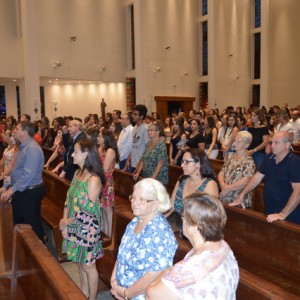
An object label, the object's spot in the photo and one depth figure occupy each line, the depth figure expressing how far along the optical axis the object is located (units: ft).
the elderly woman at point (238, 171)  13.67
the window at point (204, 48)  66.44
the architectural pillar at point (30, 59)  48.70
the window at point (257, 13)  71.82
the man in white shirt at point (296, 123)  28.53
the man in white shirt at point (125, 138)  20.81
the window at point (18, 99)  57.00
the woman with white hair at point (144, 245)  7.50
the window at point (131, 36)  60.18
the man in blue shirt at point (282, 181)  11.18
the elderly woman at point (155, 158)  17.02
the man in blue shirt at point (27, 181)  14.53
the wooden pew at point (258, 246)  9.91
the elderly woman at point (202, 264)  5.52
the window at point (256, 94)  73.20
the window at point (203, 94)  67.46
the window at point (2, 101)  56.80
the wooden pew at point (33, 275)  7.10
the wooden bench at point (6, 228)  13.55
